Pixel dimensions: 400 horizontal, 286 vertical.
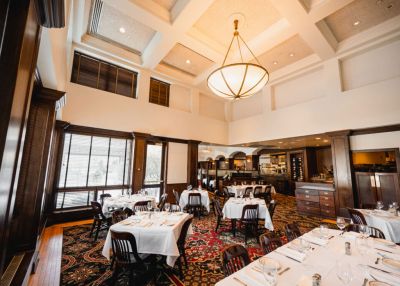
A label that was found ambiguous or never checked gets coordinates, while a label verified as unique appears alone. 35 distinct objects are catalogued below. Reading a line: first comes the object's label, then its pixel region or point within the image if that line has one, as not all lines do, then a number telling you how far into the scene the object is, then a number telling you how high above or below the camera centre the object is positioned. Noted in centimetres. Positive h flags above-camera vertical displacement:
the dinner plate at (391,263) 161 -83
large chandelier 357 +181
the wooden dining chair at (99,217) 420 -119
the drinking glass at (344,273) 137 -79
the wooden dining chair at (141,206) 382 -84
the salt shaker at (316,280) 129 -77
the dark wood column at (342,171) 571 -2
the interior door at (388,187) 509 -44
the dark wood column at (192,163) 832 +21
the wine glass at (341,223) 245 -70
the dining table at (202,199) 627 -108
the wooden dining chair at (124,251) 234 -112
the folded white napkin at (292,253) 179 -85
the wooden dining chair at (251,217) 425 -112
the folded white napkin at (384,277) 144 -85
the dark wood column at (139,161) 672 +22
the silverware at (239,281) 137 -85
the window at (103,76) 611 +322
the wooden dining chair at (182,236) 289 -108
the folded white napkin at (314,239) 219 -85
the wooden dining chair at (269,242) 218 -86
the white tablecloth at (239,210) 441 -103
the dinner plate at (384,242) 212 -83
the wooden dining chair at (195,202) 611 -113
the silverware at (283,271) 154 -86
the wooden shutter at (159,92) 781 +324
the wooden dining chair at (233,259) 168 -84
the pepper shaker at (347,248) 194 -82
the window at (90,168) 577 -6
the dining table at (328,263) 141 -85
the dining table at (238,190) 796 -92
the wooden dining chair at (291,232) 256 -87
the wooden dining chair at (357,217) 360 -91
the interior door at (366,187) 544 -49
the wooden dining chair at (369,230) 257 -87
